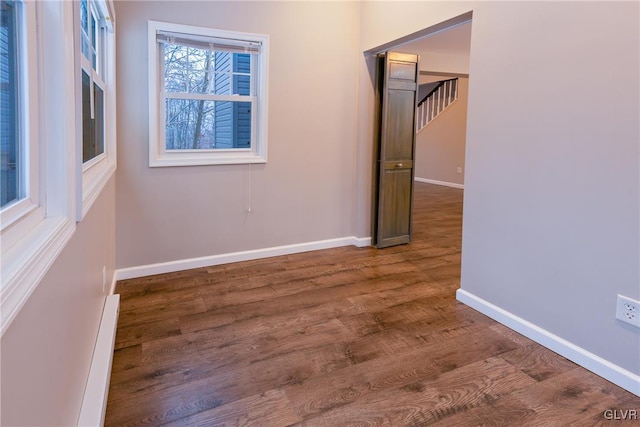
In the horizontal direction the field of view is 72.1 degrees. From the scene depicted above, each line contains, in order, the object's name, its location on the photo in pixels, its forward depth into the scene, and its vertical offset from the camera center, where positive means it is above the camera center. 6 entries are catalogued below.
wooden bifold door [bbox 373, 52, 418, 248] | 4.23 +0.11
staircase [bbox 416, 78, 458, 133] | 9.83 +1.44
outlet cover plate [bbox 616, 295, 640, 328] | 1.98 -0.67
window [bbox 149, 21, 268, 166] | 3.41 +0.48
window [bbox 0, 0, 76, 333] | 0.93 +0.04
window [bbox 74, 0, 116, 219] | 1.73 +0.30
